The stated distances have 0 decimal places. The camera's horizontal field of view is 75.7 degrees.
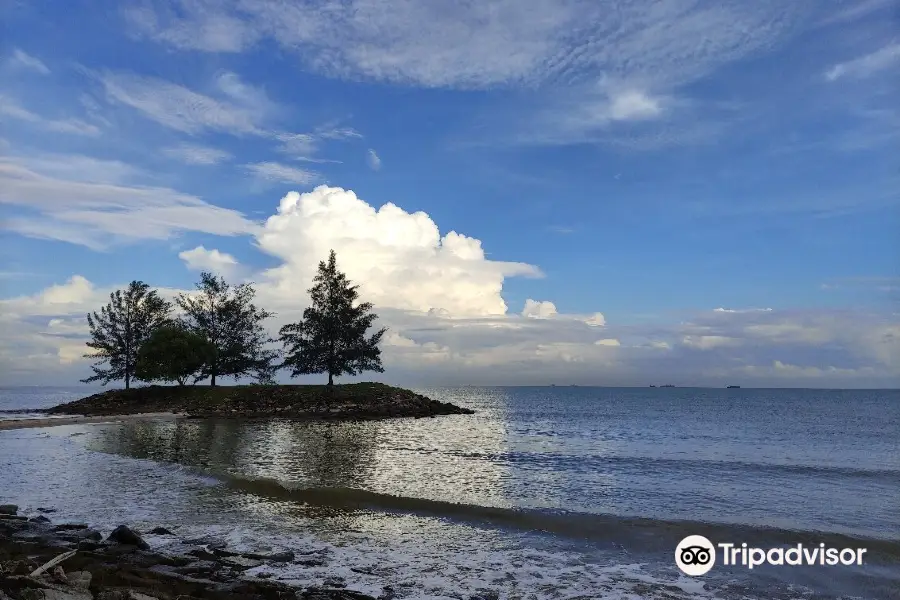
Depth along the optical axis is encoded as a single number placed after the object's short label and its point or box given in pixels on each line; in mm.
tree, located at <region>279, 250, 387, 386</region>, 74000
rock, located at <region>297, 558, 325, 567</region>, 11828
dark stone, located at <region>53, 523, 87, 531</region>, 14129
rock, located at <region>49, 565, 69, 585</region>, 8523
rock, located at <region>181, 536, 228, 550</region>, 13000
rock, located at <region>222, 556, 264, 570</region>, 11539
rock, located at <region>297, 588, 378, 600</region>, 9742
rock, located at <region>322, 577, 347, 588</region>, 10562
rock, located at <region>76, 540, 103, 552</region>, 12039
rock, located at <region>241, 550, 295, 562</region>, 12023
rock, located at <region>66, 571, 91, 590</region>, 8391
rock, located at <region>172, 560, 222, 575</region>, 10844
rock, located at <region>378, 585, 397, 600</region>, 10094
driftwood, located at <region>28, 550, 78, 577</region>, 8484
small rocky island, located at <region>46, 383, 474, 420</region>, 63916
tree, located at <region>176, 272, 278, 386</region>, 76250
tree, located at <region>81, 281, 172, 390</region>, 77062
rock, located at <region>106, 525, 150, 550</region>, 12500
